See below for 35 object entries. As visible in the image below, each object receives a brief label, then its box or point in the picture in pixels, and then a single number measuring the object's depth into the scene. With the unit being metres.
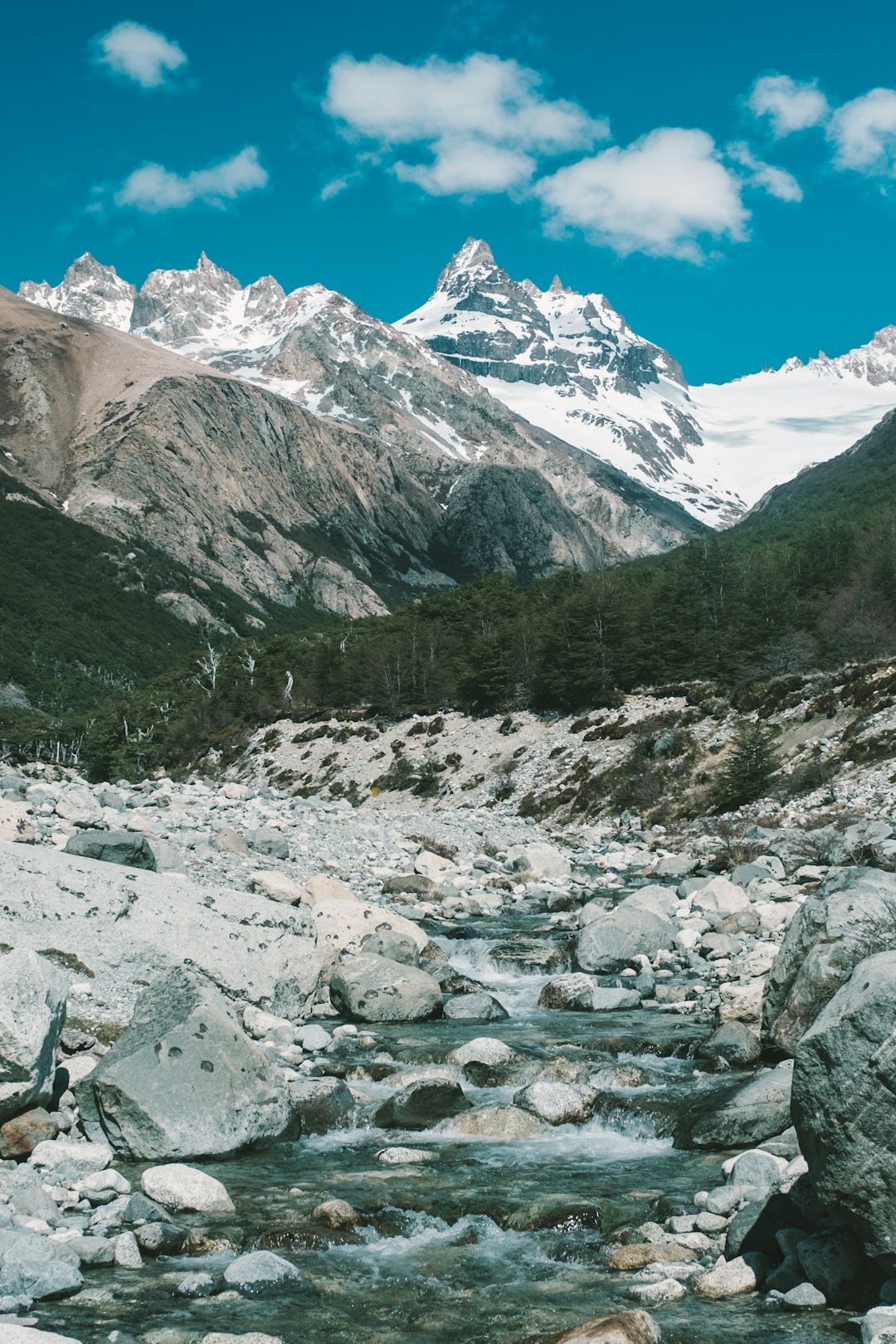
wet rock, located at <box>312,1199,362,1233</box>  9.38
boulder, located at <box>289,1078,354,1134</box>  12.16
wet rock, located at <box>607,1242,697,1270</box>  8.54
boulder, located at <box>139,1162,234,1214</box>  9.56
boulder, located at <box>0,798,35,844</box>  21.11
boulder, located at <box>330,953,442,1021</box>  17.05
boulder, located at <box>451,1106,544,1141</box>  11.91
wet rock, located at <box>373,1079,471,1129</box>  12.31
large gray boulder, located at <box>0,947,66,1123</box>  10.23
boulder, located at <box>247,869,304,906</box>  22.34
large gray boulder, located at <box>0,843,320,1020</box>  15.38
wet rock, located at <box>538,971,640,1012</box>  17.91
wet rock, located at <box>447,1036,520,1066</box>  14.24
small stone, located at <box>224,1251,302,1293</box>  8.19
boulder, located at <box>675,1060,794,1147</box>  10.81
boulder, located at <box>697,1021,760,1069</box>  13.65
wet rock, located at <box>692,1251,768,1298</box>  7.85
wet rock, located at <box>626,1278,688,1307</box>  7.82
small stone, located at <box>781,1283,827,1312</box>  7.48
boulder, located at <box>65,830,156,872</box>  19.98
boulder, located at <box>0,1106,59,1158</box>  10.14
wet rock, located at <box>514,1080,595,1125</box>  12.32
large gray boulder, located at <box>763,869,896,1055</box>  12.22
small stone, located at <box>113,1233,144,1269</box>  8.40
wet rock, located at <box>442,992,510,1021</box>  17.36
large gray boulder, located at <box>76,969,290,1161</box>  10.69
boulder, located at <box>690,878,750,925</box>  24.19
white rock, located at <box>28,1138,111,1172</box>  10.04
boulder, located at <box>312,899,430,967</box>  19.88
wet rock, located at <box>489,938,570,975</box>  21.28
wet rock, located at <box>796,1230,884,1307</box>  7.33
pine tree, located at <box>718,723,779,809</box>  41.16
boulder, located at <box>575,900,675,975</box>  20.48
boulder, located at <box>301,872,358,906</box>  21.70
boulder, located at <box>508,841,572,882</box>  35.38
